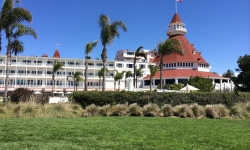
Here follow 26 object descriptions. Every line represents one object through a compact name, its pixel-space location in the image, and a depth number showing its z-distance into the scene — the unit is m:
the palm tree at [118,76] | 57.56
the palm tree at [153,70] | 47.87
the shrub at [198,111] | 14.40
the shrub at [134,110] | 14.52
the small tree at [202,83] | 34.22
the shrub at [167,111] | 14.57
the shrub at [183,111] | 14.27
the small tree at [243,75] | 45.71
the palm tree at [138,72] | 57.37
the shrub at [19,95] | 18.77
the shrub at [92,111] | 14.22
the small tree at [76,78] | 56.92
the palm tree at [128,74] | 59.99
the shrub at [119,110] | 14.40
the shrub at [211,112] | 14.20
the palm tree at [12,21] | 21.24
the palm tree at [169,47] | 31.58
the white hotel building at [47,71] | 57.53
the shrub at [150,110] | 14.46
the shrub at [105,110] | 14.38
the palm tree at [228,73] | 93.75
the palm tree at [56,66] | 48.38
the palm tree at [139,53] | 33.06
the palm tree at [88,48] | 34.62
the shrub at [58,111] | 13.38
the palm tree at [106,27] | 24.53
